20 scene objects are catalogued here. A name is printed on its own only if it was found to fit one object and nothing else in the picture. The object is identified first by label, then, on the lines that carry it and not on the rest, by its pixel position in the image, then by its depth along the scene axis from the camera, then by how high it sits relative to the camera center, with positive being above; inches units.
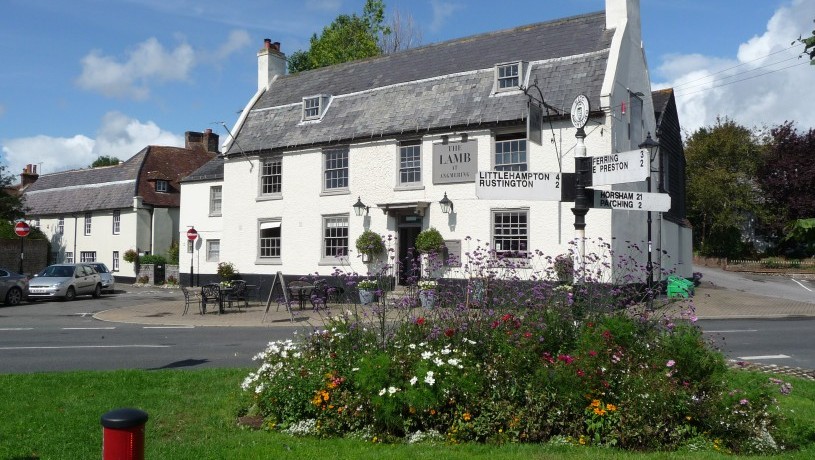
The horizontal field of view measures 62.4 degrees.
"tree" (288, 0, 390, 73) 1764.3 +573.8
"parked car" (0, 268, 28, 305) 1034.7 -50.7
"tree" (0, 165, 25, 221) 1560.8 +122.2
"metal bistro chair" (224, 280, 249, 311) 917.8 -52.8
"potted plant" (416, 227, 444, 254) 884.6 +18.7
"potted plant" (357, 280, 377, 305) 844.9 -52.5
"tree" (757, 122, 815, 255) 1705.2 +200.4
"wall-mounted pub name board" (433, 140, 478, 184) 909.8 +127.5
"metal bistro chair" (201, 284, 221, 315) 857.5 -50.8
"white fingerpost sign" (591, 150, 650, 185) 345.7 +45.8
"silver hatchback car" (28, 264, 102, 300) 1130.7 -47.3
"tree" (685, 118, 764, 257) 1781.5 +187.3
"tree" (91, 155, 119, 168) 3206.2 +460.9
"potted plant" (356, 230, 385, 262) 948.8 +15.7
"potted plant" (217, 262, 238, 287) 1127.6 -27.0
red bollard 134.3 -36.2
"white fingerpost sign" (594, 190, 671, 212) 367.6 +30.2
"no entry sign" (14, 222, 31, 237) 1183.6 +46.1
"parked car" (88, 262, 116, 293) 1295.9 -45.6
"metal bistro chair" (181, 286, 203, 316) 855.7 -66.5
